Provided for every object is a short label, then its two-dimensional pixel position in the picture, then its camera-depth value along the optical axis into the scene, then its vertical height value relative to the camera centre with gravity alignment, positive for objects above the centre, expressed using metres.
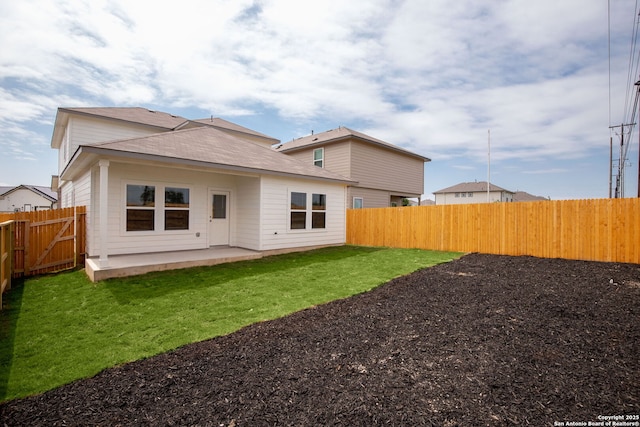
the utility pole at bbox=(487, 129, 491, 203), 24.38 +5.31
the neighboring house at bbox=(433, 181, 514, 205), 44.00 +3.55
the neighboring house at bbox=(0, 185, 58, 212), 42.81 +1.99
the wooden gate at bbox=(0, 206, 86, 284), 7.78 -0.81
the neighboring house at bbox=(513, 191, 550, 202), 53.52 +3.84
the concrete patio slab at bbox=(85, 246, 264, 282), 7.20 -1.35
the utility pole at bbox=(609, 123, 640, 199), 22.11 +4.40
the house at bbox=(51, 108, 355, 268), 8.53 +0.75
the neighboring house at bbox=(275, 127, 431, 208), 18.44 +3.57
